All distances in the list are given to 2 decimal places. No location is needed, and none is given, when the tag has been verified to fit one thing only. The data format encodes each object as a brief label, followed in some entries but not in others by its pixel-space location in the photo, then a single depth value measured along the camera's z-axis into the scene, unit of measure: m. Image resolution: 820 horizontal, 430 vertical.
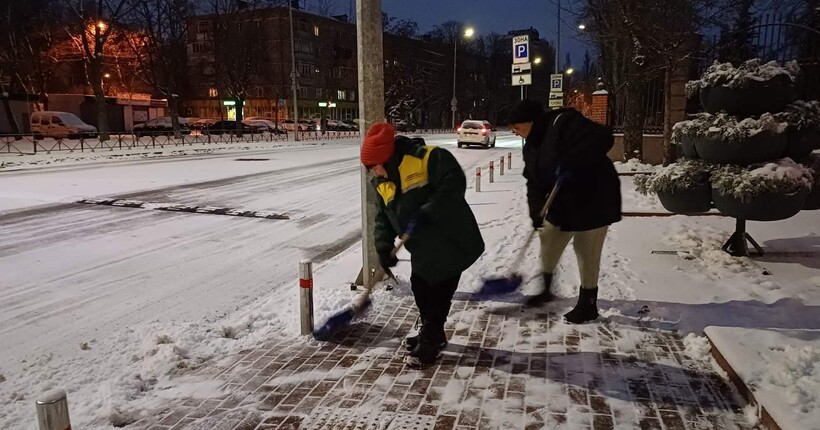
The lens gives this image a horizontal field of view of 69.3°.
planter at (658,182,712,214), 6.97
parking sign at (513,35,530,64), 15.04
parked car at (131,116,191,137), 47.56
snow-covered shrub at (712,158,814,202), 6.23
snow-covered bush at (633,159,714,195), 6.96
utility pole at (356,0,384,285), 5.87
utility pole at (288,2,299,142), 42.59
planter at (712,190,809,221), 6.36
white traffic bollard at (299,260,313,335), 5.02
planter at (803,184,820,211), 6.82
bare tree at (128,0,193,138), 41.00
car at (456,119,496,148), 31.45
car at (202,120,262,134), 48.48
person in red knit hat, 3.99
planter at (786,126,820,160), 6.45
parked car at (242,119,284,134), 50.38
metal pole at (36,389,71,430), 2.37
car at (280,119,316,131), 58.03
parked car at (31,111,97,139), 37.59
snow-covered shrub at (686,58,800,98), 6.49
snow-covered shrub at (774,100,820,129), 6.39
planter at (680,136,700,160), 7.12
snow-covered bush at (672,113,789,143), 6.37
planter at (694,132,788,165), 6.40
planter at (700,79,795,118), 6.48
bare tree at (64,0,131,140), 34.69
